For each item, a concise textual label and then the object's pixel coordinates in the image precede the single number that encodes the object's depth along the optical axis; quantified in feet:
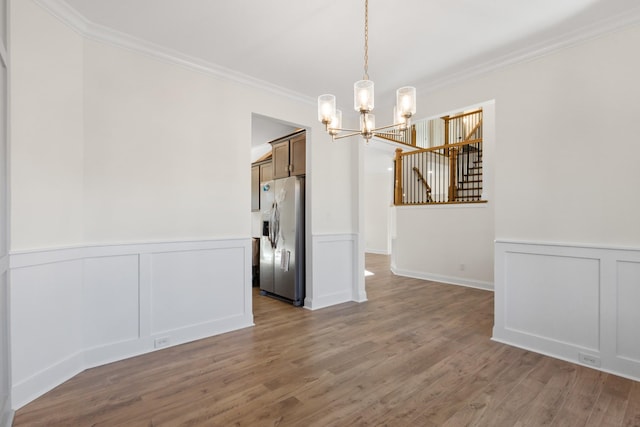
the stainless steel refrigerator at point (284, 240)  13.84
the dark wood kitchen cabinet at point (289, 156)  14.28
